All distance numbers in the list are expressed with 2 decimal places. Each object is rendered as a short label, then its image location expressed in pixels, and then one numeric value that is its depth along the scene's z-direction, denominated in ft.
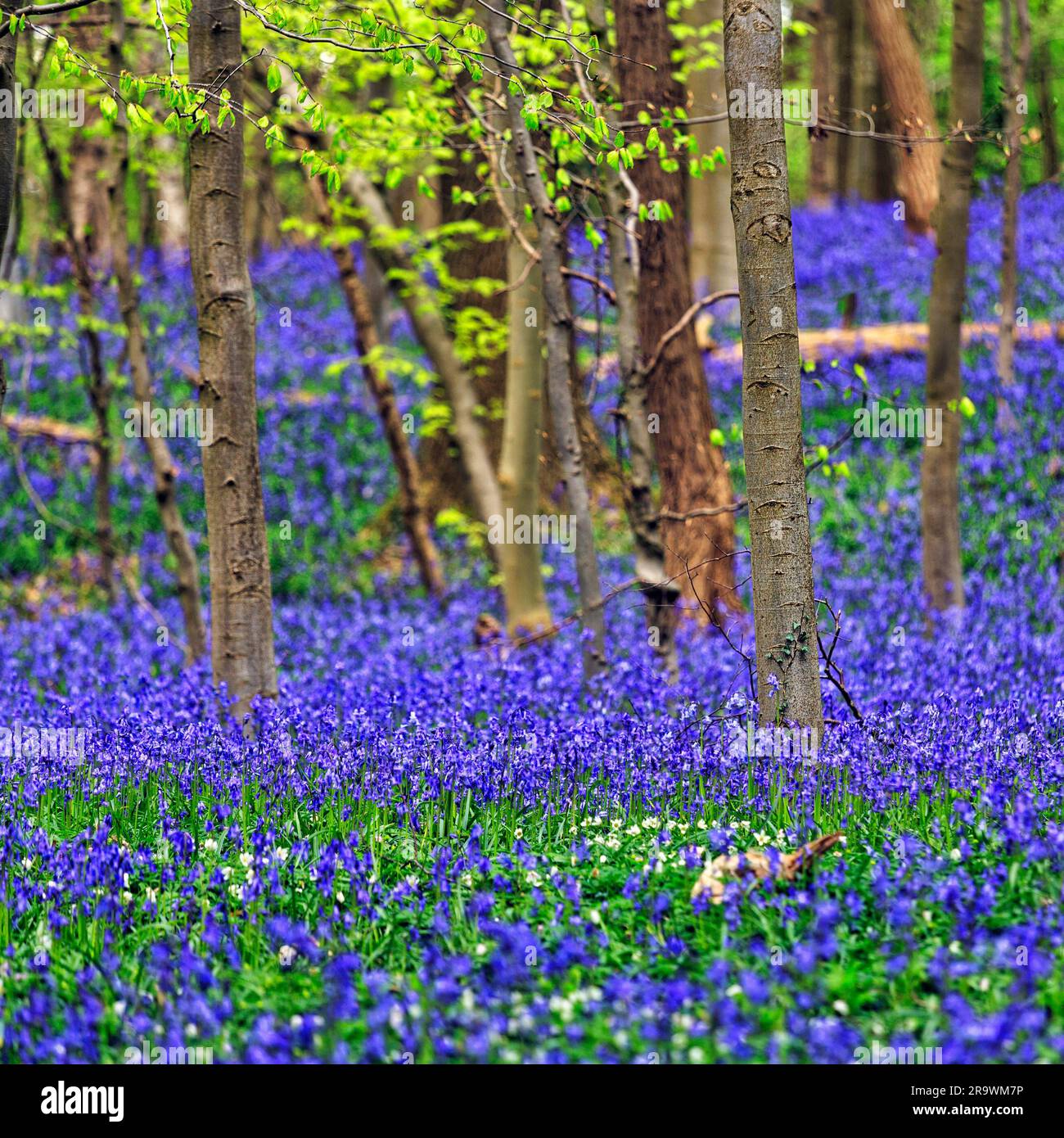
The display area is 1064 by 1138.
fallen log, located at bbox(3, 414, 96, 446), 44.84
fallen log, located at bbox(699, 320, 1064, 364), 46.37
